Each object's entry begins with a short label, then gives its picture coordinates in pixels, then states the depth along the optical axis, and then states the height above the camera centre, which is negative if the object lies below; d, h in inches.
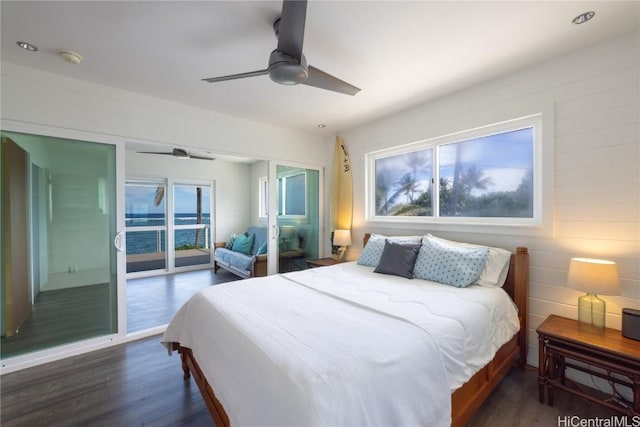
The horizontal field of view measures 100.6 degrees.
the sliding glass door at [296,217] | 166.2 -3.7
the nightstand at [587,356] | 62.8 -37.5
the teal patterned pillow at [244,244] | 209.9 -25.6
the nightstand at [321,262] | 154.1 -30.1
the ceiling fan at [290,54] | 54.6 +37.4
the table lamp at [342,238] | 152.6 -15.3
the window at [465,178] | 99.6 +14.8
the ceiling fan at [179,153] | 162.1 +37.3
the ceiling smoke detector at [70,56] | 84.4 +51.1
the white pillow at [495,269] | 90.1 -20.5
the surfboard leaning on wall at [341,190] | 161.9 +13.2
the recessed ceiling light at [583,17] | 69.1 +51.0
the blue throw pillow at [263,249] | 185.8 -26.5
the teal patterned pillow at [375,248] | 117.9 -17.2
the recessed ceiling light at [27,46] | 80.8 +51.9
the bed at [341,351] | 40.3 -26.3
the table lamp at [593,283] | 70.2 -20.1
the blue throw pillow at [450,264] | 89.2 -18.9
